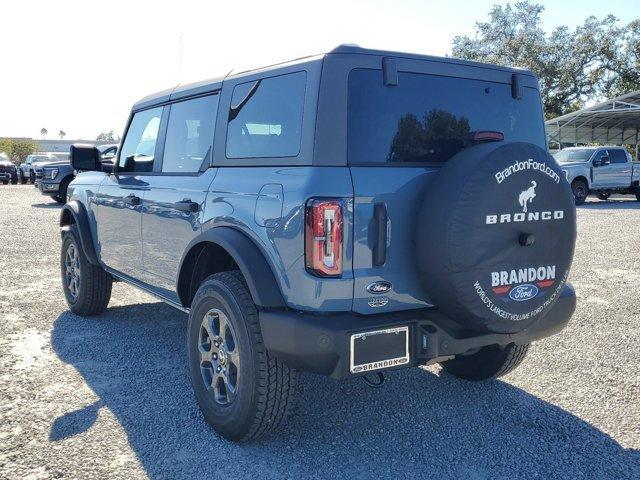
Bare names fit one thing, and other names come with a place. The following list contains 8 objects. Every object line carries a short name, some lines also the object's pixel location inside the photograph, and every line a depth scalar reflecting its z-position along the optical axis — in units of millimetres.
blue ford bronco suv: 2660
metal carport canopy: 24161
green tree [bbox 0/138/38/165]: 58750
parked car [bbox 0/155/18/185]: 29781
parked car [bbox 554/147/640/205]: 19016
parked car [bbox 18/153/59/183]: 27791
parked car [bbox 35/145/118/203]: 17047
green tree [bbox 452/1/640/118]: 38750
